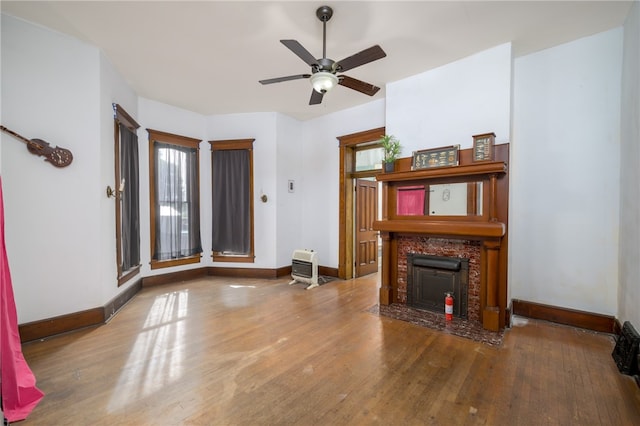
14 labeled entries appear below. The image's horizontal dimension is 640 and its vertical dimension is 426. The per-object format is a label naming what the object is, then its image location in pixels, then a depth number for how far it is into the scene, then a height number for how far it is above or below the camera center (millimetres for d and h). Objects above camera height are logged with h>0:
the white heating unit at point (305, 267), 4891 -1075
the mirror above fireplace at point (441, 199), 3334 +100
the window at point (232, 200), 5535 +155
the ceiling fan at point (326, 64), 2408 +1318
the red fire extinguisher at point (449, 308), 3363 -1214
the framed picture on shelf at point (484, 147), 3176 +693
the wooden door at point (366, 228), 5547 -413
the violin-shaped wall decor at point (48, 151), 2803 +598
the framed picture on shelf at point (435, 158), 3465 +638
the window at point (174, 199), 4918 +159
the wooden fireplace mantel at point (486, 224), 3080 -200
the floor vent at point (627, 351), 2303 -1235
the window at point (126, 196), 3764 +181
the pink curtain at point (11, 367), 1714 -1037
